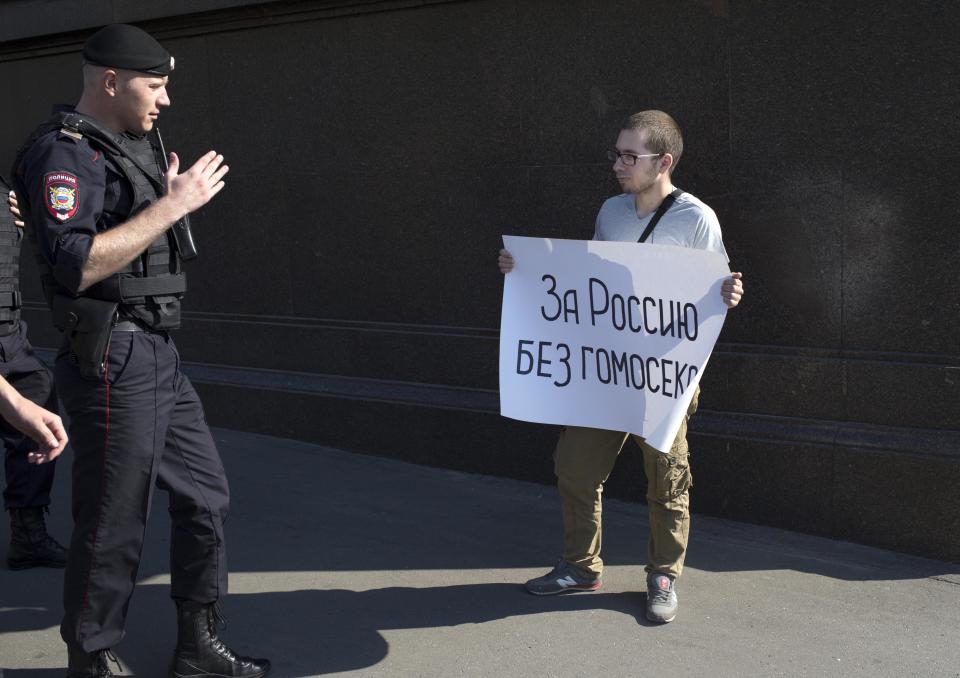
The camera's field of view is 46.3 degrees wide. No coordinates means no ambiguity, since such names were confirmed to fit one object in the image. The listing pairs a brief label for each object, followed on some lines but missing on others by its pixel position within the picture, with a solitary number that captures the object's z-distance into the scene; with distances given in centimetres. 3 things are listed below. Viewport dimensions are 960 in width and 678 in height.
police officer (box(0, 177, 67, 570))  462
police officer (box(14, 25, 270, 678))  321
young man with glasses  398
